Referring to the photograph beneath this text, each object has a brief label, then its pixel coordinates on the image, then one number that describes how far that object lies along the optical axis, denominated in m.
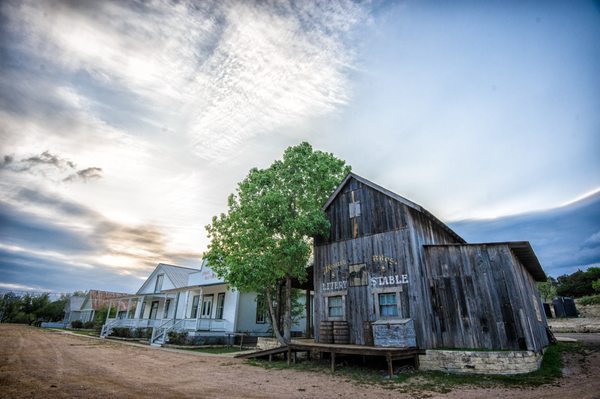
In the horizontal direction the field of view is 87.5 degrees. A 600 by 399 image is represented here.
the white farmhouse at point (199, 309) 23.22
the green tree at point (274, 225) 15.30
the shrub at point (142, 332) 27.42
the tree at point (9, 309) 60.49
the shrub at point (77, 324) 46.43
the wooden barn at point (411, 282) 11.48
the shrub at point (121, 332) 27.48
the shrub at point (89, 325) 46.24
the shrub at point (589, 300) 33.22
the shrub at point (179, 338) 21.36
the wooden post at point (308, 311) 19.44
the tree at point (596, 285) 37.87
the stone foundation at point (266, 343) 16.53
